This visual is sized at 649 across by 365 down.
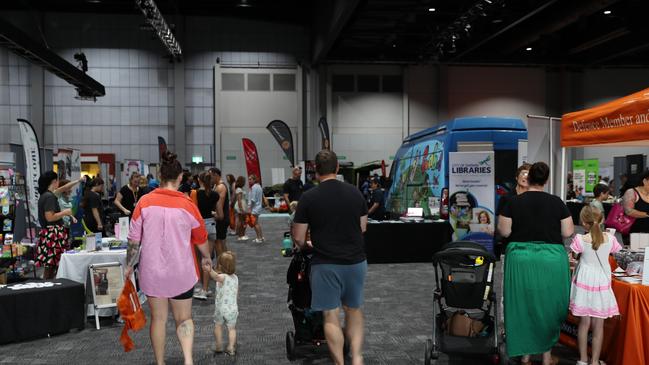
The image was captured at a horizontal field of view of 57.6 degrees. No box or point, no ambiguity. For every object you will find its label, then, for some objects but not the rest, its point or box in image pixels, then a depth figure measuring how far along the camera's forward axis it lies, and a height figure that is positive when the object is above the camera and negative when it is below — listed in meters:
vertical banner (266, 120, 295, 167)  20.91 +1.41
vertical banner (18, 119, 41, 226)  8.33 +0.27
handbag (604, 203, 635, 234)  5.67 -0.43
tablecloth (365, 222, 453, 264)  8.88 -0.98
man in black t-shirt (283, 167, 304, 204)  11.18 -0.22
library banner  8.65 -0.28
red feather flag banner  19.12 +0.57
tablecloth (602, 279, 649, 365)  3.58 -0.91
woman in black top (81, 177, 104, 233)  8.45 -0.52
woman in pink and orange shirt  3.62 -0.49
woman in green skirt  3.70 -0.58
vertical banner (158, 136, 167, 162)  22.41 +1.19
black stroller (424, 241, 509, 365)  3.87 -0.78
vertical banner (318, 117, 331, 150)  20.28 +1.65
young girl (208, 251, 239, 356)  4.43 -0.98
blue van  9.09 +0.45
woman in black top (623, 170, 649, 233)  5.46 -0.28
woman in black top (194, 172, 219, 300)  6.51 -0.31
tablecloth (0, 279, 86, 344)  4.79 -1.14
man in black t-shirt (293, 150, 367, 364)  3.48 -0.40
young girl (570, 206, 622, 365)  3.69 -0.66
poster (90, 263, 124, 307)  5.36 -0.99
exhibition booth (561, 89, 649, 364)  3.60 -0.58
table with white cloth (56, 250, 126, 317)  5.53 -0.83
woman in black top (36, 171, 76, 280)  6.27 -0.58
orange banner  4.09 +0.41
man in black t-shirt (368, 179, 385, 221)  10.48 -0.54
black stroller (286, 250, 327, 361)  4.15 -0.99
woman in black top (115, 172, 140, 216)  9.62 -0.34
